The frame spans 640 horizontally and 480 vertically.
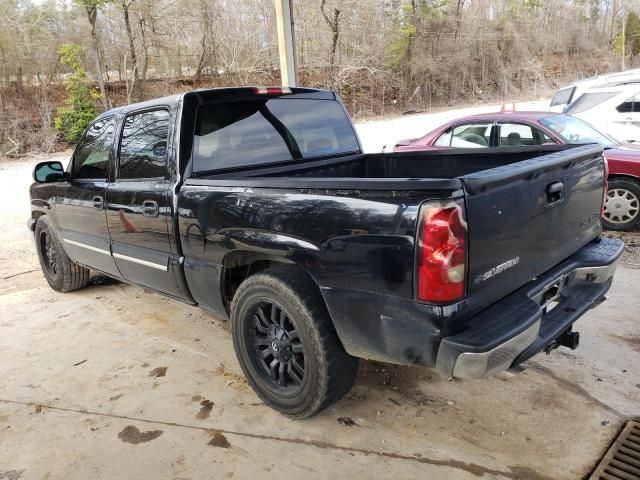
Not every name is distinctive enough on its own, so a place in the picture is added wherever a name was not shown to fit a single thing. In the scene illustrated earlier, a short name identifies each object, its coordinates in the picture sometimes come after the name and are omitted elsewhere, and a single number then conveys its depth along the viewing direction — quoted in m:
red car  6.44
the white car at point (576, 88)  12.30
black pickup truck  2.29
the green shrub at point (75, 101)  19.66
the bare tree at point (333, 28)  28.67
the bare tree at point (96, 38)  20.72
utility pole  6.99
